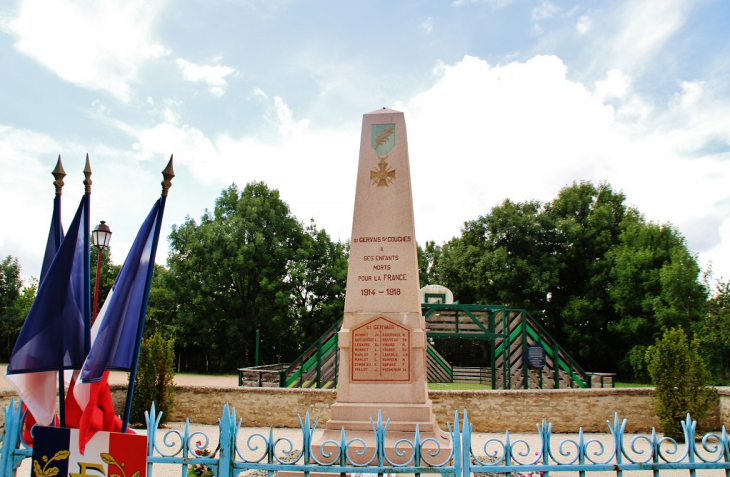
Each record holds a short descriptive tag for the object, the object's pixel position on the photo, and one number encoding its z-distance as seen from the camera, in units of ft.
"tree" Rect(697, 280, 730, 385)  70.23
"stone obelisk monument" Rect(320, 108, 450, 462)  23.89
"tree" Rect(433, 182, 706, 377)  85.30
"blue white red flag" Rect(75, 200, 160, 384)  12.04
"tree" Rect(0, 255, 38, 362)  113.70
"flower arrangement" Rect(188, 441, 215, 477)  18.64
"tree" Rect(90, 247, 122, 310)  124.26
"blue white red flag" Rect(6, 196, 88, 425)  11.90
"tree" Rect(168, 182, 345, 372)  94.07
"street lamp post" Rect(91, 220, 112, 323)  32.32
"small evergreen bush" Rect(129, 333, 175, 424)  39.29
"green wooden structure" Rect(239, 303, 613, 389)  51.06
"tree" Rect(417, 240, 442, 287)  114.55
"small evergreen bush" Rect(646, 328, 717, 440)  35.94
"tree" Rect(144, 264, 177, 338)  100.71
